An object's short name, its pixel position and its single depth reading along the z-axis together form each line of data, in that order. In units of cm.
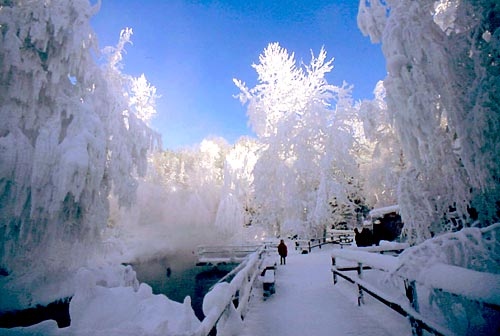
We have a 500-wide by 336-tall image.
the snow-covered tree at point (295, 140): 2272
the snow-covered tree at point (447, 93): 519
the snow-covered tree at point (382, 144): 1401
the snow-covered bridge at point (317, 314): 470
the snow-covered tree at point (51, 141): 806
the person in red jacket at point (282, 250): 1491
